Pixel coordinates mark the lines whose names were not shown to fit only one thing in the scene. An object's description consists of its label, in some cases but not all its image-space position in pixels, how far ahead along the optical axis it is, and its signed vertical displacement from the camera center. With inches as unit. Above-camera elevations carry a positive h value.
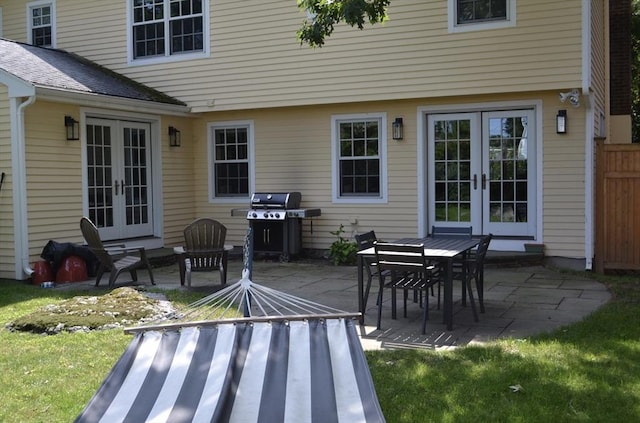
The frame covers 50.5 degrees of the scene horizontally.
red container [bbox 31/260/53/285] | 379.6 -47.2
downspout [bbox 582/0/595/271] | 392.2 -0.7
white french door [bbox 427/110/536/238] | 418.0 +7.3
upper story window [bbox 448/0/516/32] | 399.2 +101.5
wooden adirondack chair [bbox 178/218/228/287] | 339.3 -32.1
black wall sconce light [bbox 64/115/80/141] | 409.4 +36.9
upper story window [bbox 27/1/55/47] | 541.3 +134.0
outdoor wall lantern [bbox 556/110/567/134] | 396.5 +35.7
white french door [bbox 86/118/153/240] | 439.8 +7.1
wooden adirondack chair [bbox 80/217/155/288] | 343.9 -37.5
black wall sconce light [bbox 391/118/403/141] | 440.5 +35.9
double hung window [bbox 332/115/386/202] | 454.9 +18.7
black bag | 384.2 -37.6
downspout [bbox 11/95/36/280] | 378.9 -4.0
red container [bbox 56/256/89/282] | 382.3 -46.6
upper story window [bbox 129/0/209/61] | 493.4 +117.7
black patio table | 240.4 -25.8
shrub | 438.0 -43.7
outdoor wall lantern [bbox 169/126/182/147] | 491.5 +36.4
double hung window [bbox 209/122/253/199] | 500.1 +20.0
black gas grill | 450.6 -23.8
